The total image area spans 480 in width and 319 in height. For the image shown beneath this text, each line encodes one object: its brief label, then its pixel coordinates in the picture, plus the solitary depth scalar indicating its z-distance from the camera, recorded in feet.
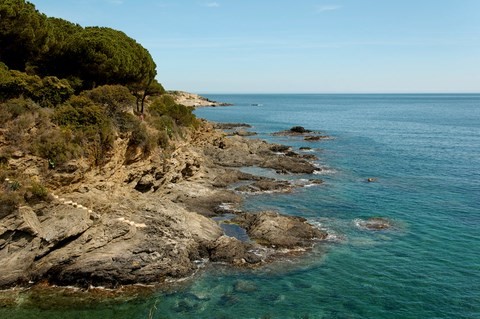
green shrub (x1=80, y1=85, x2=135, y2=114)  115.96
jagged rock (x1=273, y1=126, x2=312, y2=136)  348.18
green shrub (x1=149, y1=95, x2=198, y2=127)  184.96
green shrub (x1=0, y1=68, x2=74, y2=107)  101.30
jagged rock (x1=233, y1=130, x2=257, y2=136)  329.72
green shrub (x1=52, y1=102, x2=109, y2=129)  103.04
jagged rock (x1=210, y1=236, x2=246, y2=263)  99.83
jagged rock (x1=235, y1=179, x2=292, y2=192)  165.58
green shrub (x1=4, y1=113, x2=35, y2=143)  91.45
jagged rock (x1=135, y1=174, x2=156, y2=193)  124.77
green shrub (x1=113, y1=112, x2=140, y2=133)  115.14
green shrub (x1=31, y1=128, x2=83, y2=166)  93.35
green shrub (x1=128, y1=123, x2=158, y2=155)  118.83
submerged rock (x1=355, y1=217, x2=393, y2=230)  123.77
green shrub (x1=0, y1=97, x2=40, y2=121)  94.12
